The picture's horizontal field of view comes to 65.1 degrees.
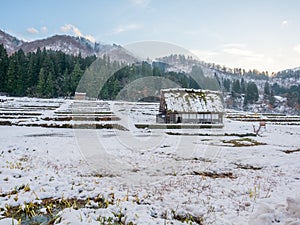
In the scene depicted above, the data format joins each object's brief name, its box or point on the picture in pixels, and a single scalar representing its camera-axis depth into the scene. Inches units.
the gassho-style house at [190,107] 1472.7
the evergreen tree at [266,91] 5291.3
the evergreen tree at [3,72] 2732.3
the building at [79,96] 3206.2
